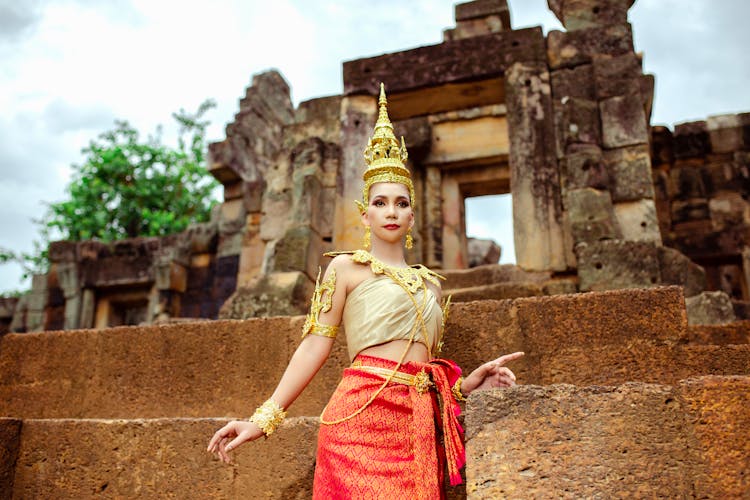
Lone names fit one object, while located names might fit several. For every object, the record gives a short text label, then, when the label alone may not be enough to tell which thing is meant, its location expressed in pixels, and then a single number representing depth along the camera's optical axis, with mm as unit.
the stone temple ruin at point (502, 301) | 2080
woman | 2223
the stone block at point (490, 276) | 5797
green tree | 19375
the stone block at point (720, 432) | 1965
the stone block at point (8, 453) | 3260
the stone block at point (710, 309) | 4645
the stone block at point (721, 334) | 3523
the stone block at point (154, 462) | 2842
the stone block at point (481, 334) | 3305
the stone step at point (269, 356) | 3049
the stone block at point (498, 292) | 5004
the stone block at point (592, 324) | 3053
